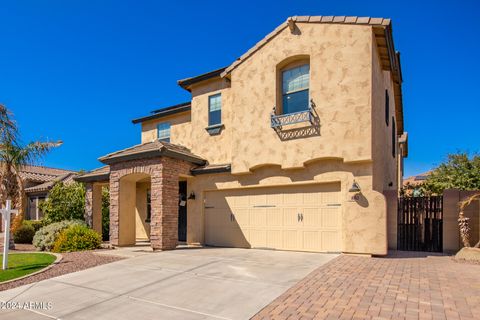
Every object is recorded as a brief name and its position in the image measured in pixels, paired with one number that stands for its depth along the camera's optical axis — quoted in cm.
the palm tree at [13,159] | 1444
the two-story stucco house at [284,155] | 1083
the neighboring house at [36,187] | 2626
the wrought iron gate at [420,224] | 1169
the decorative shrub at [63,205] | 1714
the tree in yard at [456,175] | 1867
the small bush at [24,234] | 1827
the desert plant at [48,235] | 1388
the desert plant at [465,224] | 1048
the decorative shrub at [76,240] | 1273
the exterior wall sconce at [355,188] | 1064
